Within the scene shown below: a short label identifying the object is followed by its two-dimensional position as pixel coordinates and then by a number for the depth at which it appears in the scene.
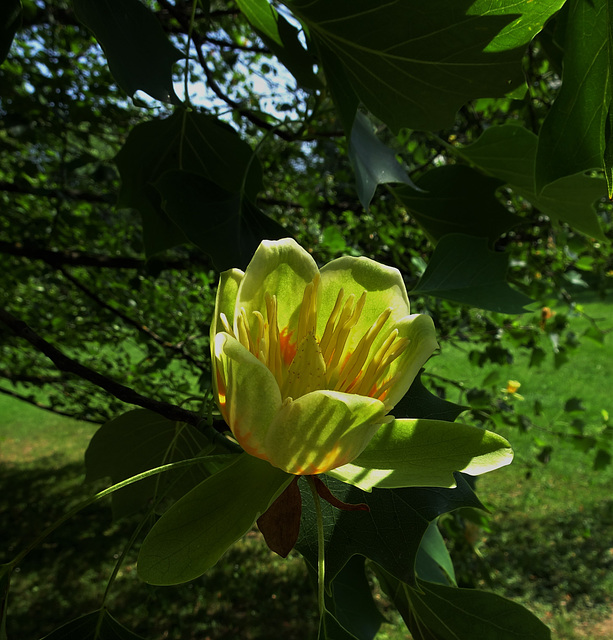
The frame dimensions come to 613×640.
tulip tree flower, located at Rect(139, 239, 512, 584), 0.14
